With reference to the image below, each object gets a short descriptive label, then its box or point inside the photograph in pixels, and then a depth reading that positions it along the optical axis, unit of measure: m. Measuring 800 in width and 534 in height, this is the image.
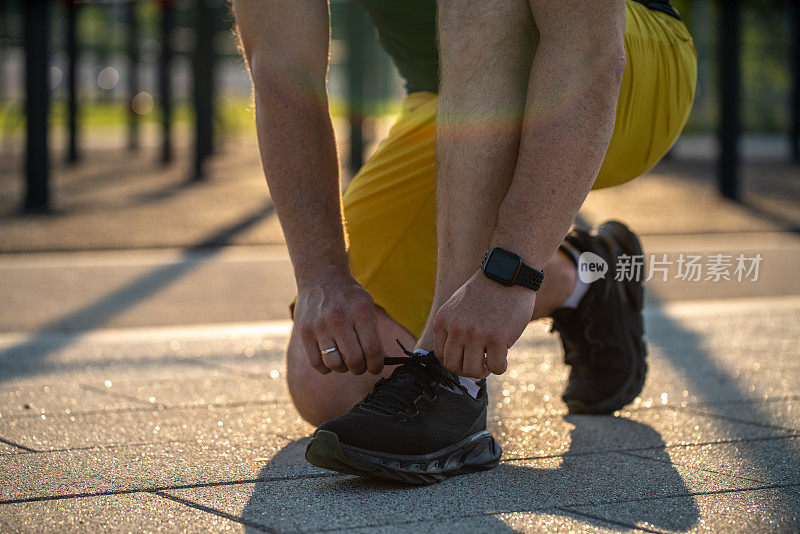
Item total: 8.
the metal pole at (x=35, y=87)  12.94
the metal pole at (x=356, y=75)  18.73
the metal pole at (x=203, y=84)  18.47
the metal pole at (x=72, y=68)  20.61
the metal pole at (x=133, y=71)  26.28
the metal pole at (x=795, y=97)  22.67
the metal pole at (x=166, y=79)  20.30
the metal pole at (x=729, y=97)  15.50
